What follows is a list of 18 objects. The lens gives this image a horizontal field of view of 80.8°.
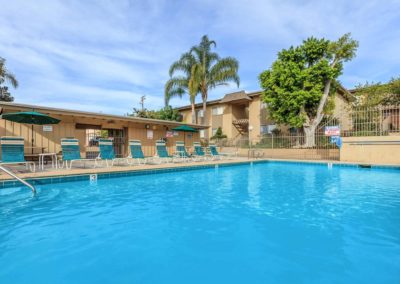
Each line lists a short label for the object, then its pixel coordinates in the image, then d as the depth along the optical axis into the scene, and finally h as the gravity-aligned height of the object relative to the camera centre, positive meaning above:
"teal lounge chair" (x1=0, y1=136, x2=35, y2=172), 7.77 -0.14
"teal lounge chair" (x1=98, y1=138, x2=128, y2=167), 10.21 -0.17
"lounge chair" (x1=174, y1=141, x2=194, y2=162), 14.01 -0.47
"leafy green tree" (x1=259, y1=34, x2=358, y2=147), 17.48 +5.00
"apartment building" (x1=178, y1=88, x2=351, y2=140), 24.17 +3.58
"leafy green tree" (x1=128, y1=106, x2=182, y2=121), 28.92 +3.95
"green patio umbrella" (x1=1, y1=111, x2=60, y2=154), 8.68 +1.08
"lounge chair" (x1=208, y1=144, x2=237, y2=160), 15.13 -0.51
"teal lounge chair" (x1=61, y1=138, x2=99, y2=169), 8.98 -0.18
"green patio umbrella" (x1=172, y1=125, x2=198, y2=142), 15.16 +1.06
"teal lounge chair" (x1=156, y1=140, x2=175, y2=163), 12.48 -0.27
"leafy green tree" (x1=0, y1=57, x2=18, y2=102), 21.57 +6.44
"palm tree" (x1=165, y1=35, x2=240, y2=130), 23.06 +7.30
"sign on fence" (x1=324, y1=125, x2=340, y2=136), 15.00 +0.88
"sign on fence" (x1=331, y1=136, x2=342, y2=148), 14.66 +0.25
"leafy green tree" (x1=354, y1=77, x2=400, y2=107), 18.42 +4.01
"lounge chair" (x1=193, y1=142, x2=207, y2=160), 14.97 -0.53
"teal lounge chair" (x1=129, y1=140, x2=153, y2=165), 11.07 -0.23
